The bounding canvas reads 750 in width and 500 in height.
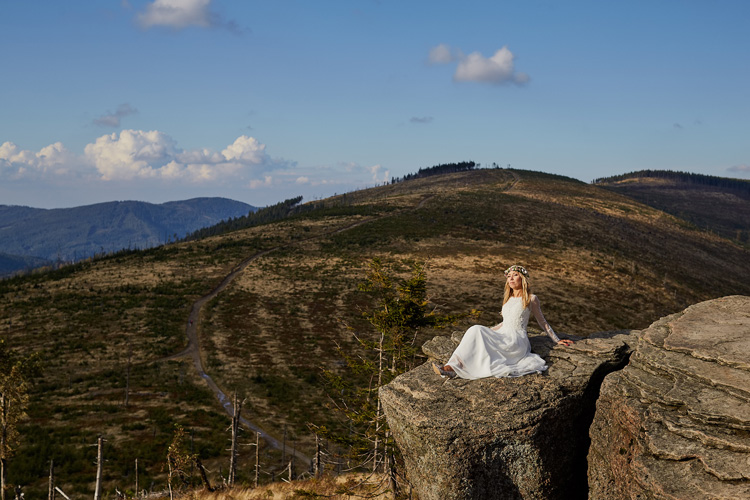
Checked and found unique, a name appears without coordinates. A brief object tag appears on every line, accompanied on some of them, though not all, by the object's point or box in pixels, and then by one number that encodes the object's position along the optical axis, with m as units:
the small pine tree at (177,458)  17.38
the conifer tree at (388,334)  14.62
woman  10.54
